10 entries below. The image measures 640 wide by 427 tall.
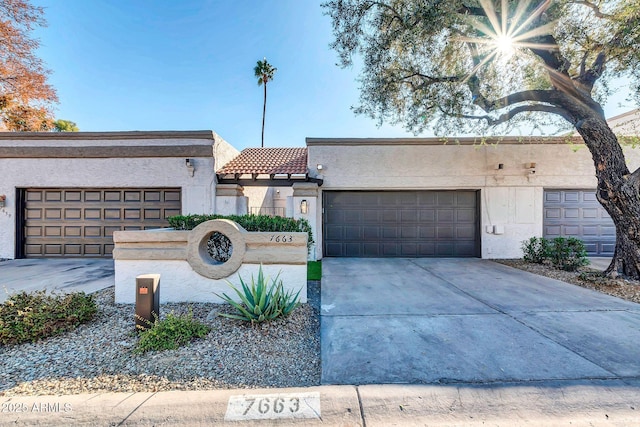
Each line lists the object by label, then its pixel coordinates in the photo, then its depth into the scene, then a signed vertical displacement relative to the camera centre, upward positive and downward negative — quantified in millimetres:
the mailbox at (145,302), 3459 -1185
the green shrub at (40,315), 3262 -1381
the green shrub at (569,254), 7172 -1074
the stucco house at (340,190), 8953 +856
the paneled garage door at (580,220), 9211 -137
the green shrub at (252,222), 5293 -163
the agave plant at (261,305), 3633 -1311
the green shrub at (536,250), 7773 -1084
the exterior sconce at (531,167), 8992 +1698
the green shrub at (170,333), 3115 -1508
